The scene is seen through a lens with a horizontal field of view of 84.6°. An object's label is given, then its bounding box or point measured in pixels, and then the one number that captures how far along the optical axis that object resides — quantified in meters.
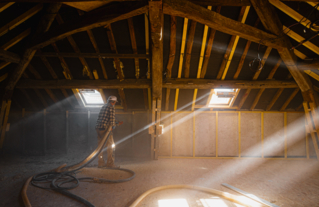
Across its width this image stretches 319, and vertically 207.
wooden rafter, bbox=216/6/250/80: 3.68
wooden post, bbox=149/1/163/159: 2.81
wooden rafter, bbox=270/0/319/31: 3.32
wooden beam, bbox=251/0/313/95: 3.37
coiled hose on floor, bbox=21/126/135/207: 2.63
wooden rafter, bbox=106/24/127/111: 4.00
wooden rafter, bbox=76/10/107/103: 4.00
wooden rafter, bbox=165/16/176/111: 3.81
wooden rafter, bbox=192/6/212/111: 3.98
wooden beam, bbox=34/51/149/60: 4.30
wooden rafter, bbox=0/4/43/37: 3.48
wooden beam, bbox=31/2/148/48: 2.98
